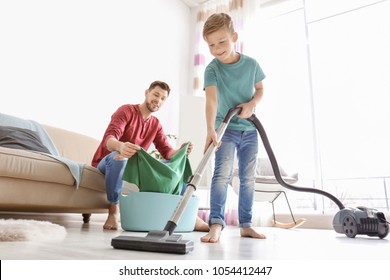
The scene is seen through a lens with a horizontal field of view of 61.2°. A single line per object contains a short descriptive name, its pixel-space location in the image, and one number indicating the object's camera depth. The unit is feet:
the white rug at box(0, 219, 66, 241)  3.76
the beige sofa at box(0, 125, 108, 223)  5.49
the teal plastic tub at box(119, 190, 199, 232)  5.54
